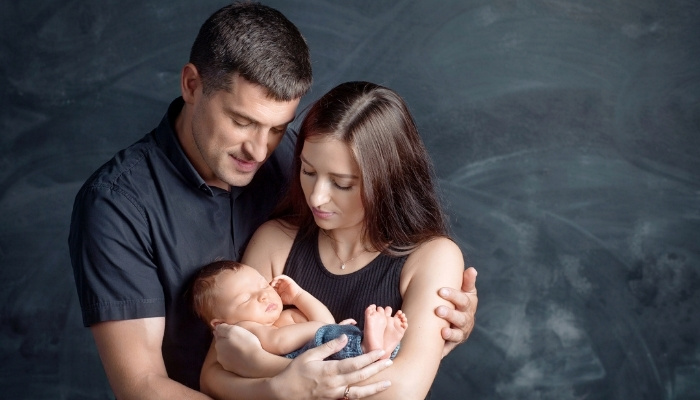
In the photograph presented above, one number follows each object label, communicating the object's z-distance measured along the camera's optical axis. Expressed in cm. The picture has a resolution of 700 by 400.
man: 281
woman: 274
